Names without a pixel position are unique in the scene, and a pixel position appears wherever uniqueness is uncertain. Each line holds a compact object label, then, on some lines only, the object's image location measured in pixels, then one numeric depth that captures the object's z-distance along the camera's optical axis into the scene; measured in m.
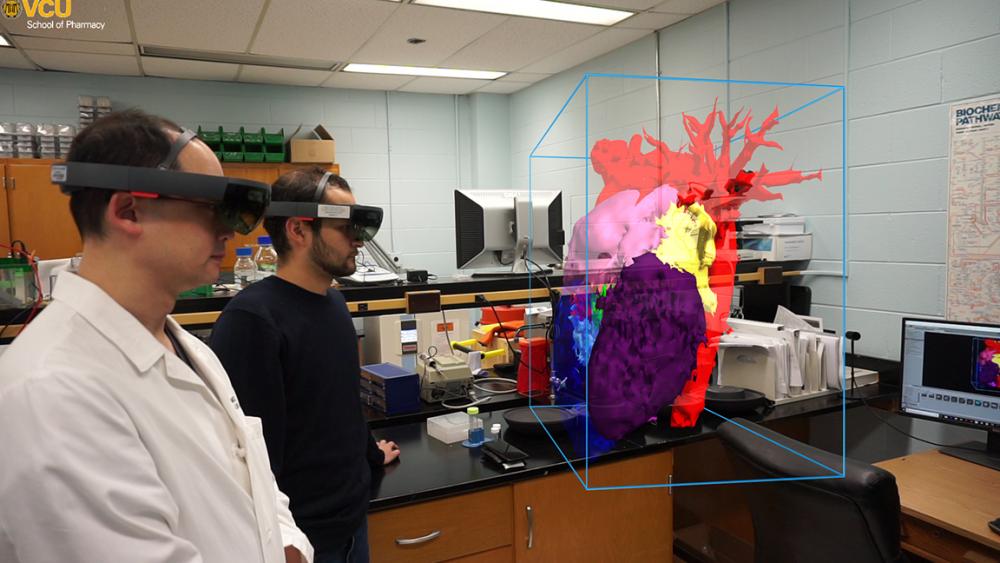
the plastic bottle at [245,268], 2.44
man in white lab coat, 0.61
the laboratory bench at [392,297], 1.97
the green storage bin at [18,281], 2.07
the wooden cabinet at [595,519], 1.79
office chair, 1.39
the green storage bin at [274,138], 4.89
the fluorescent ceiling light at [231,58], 4.20
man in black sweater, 1.34
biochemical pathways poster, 2.42
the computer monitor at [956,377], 2.07
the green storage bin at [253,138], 4.81
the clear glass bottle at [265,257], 2.61
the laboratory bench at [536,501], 1.60
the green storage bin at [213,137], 4.68
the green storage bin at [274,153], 4.86
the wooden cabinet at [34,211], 4.18
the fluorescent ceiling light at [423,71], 4.85
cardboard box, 4.98
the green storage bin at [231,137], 4.71
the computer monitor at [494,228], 2.47
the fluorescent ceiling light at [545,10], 3.52
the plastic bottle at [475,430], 1.99
